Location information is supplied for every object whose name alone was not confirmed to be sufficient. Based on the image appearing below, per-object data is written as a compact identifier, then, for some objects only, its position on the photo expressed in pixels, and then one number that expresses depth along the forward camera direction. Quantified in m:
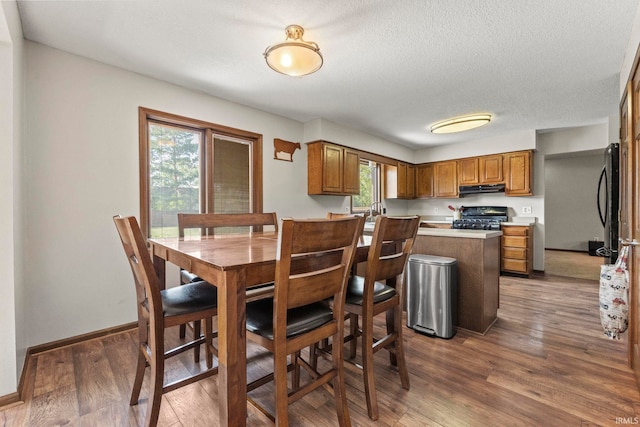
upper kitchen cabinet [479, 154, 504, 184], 4.92
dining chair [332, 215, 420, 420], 1.42
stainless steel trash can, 2.32
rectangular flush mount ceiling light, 3.77
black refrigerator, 2.97
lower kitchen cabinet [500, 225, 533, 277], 4.37
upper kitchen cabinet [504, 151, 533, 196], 4.64
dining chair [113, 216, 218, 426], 1.24
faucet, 5.22
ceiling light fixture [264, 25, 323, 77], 1.82
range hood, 4.91
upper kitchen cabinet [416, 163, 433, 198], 5.86
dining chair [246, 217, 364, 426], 1.06
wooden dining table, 1.02
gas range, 4.81
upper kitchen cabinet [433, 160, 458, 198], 5.49
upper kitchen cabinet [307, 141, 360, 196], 4.01
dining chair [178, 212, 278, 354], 2.18
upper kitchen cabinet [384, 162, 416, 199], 5.62
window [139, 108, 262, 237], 2.81
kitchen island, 2.36
